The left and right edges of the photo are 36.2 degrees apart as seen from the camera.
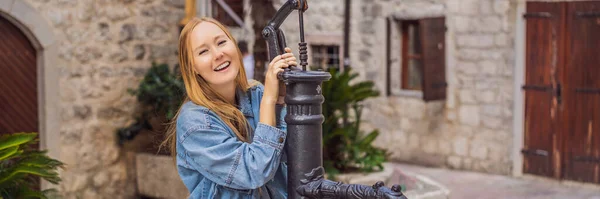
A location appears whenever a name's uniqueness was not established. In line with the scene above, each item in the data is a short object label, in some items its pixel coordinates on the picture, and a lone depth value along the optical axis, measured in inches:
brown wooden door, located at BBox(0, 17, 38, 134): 233.3
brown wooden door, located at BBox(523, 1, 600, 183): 332.8
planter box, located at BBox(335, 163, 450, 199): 220.2
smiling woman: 99.9
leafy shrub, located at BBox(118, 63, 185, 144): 259.6
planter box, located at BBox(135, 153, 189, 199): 253.9
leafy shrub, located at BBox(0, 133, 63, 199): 164.9
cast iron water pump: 101.0
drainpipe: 426.6
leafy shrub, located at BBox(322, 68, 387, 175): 255.9
